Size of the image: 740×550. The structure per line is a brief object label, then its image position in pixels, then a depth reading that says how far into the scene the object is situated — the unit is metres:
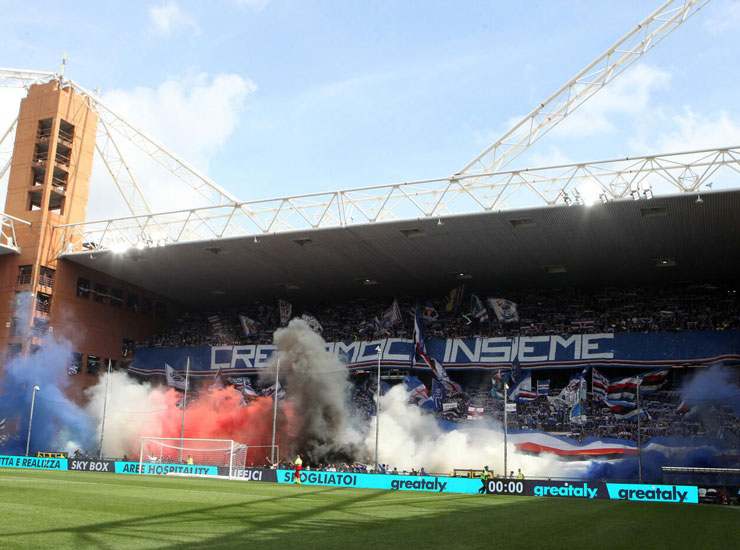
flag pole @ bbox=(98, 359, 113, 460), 52.33
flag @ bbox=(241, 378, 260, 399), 59.91
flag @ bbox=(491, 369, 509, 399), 53.62
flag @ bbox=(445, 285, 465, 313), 61.19
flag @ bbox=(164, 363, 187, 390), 63.22
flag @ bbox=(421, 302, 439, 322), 61.41
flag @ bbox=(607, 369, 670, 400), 50.56
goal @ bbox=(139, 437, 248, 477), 50.69
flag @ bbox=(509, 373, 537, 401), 53.72
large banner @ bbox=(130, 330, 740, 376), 49.78
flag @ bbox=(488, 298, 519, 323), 59.06
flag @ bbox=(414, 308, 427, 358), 57.62
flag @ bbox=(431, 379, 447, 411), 54.53
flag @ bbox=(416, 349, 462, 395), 56.16
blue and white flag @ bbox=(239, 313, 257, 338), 65.62
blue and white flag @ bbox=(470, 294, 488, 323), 59.88
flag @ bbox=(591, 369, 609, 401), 51.38
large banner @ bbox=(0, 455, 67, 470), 44.88
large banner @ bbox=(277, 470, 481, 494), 35.91
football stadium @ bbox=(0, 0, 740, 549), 44.31
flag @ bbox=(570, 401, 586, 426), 49.34
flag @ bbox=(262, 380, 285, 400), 58.75
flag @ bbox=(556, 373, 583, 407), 50.75
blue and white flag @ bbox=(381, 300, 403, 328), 61.97
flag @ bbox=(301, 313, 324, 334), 63.02
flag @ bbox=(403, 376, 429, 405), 55.22
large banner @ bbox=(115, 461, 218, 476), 44.18
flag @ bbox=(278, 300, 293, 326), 65.69
